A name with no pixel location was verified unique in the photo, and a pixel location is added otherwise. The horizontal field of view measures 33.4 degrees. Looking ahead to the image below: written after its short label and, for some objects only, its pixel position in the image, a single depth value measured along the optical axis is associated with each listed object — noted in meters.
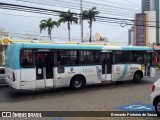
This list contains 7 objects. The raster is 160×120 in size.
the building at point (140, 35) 68.19
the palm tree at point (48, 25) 51.84
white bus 13.42
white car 8.48
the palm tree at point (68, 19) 47.72
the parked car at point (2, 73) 16.16
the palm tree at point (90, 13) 46.84
